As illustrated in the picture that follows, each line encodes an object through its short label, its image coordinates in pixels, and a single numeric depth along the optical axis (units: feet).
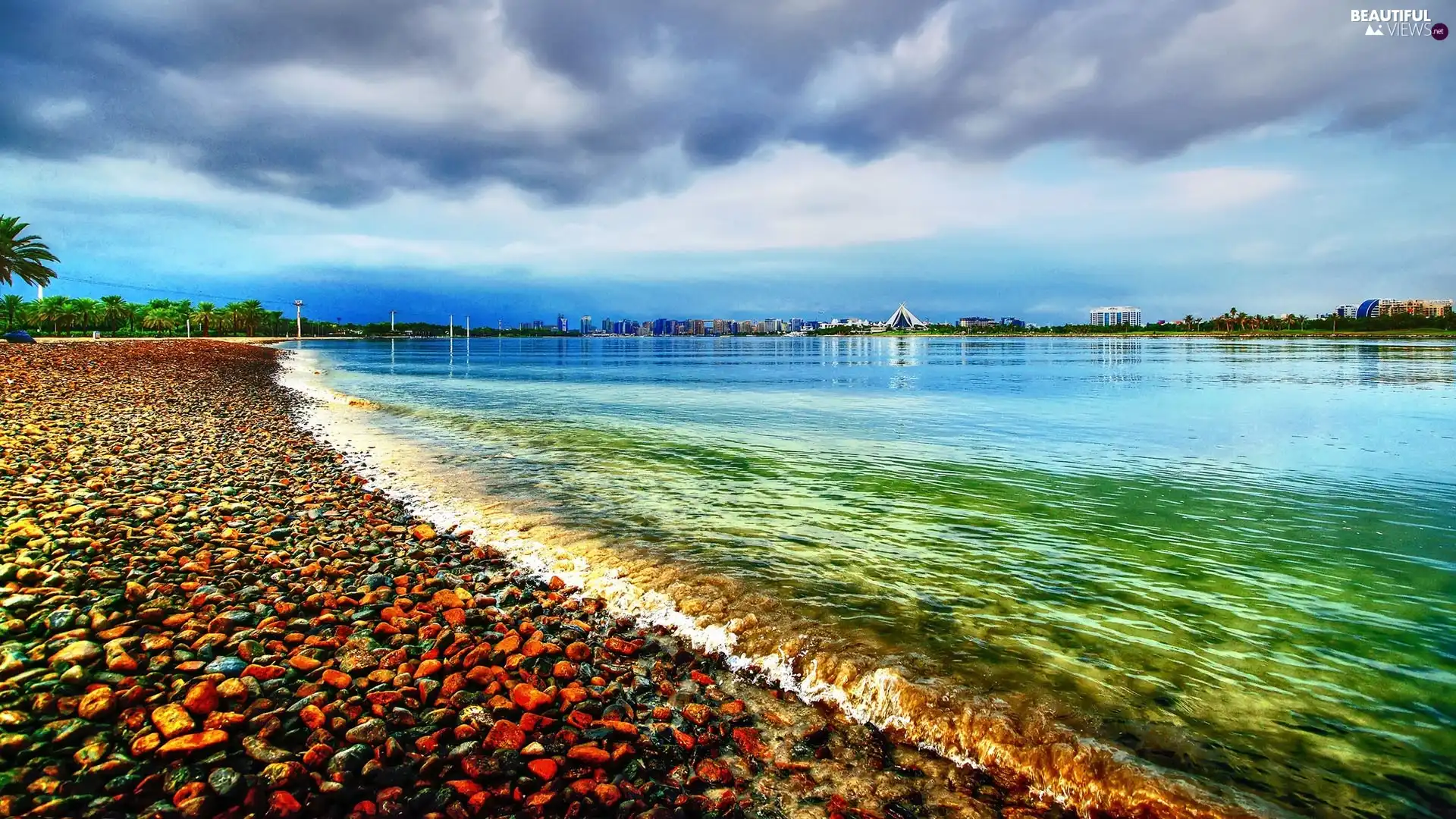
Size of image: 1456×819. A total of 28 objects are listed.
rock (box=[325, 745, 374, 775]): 16.74
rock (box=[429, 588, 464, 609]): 28.07
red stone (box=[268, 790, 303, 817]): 15.06
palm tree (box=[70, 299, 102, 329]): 501.56
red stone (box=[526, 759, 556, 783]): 17.15
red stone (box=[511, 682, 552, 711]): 20.24
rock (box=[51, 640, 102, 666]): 20.57
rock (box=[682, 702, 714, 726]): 20.83
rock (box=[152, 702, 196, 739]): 17.38
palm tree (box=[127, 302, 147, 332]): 580.30
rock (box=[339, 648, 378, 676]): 21.67
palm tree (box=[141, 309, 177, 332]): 602.03
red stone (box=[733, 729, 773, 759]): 19.42
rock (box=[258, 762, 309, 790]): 15.96
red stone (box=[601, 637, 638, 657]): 25.49
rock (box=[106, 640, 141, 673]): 20.38
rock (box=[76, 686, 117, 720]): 17.89
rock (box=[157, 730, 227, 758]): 16.71
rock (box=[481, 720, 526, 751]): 18.29
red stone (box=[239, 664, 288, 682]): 20.66
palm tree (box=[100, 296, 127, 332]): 545.85
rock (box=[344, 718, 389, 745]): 17.85
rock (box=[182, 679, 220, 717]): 18.38
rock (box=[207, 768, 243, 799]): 15.52
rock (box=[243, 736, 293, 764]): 16.74
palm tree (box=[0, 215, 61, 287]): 270.67
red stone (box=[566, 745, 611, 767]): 17.87
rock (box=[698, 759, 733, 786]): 17.93
